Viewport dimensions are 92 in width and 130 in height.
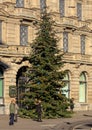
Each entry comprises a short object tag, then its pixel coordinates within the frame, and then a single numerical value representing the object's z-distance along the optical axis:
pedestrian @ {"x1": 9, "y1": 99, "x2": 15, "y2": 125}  37.98
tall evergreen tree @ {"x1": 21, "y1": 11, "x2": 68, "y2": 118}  46.03
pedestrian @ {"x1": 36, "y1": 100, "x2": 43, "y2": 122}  42.74
